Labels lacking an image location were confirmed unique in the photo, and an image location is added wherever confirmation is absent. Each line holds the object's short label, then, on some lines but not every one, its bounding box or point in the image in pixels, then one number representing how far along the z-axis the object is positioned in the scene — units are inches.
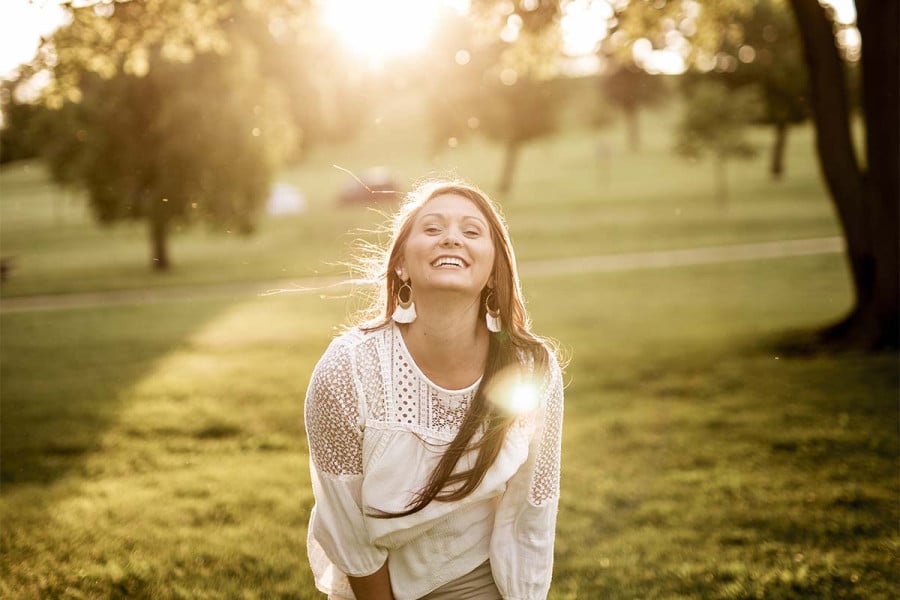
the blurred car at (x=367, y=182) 1691.4
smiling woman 110.8
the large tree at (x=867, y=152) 402.0
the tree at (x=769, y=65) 1419.8
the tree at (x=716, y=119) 1290.6
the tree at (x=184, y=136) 965.2
